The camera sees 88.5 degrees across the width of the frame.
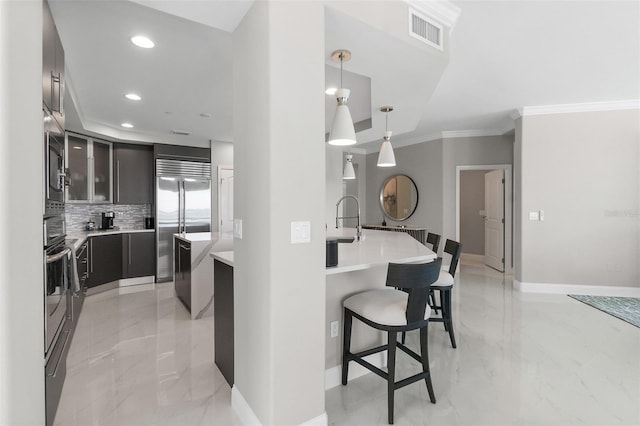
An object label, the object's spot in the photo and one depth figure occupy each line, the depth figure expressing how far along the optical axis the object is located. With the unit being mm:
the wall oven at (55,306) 1663
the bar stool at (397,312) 1853
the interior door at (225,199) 5984
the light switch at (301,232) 1640
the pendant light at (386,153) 3641
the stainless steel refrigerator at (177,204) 5312
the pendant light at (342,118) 2270
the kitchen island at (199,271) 3602
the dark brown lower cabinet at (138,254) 5051
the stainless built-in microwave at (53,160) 1694
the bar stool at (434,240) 3355
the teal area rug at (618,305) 3605
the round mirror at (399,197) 6750
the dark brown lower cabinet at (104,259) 4520
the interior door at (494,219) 6082
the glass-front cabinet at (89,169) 4422
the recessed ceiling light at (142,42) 2404
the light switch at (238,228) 1885
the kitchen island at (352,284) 2194
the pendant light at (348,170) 5348
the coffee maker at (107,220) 5188
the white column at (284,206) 1582
